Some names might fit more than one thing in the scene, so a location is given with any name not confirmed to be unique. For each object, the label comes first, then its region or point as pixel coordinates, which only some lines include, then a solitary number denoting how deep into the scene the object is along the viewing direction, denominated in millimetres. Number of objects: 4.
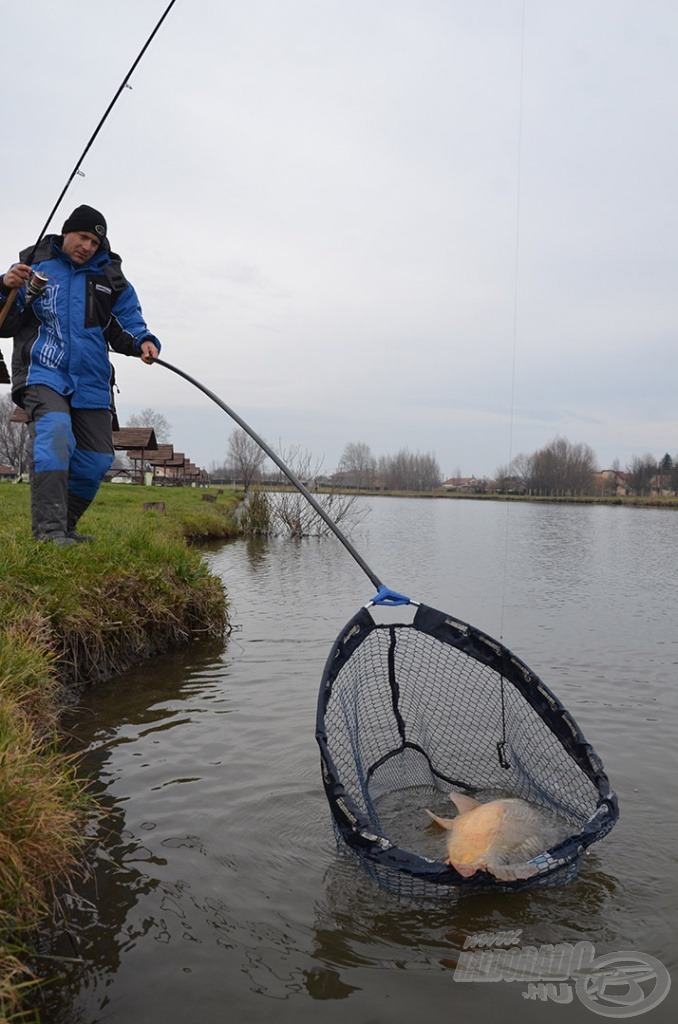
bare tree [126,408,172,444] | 101438
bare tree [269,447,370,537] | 25547
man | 6258
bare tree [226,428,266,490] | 38719
